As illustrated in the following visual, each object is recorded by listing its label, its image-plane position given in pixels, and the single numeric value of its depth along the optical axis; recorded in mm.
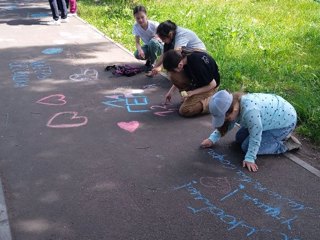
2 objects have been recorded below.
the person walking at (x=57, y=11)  6705
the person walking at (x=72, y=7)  7640
